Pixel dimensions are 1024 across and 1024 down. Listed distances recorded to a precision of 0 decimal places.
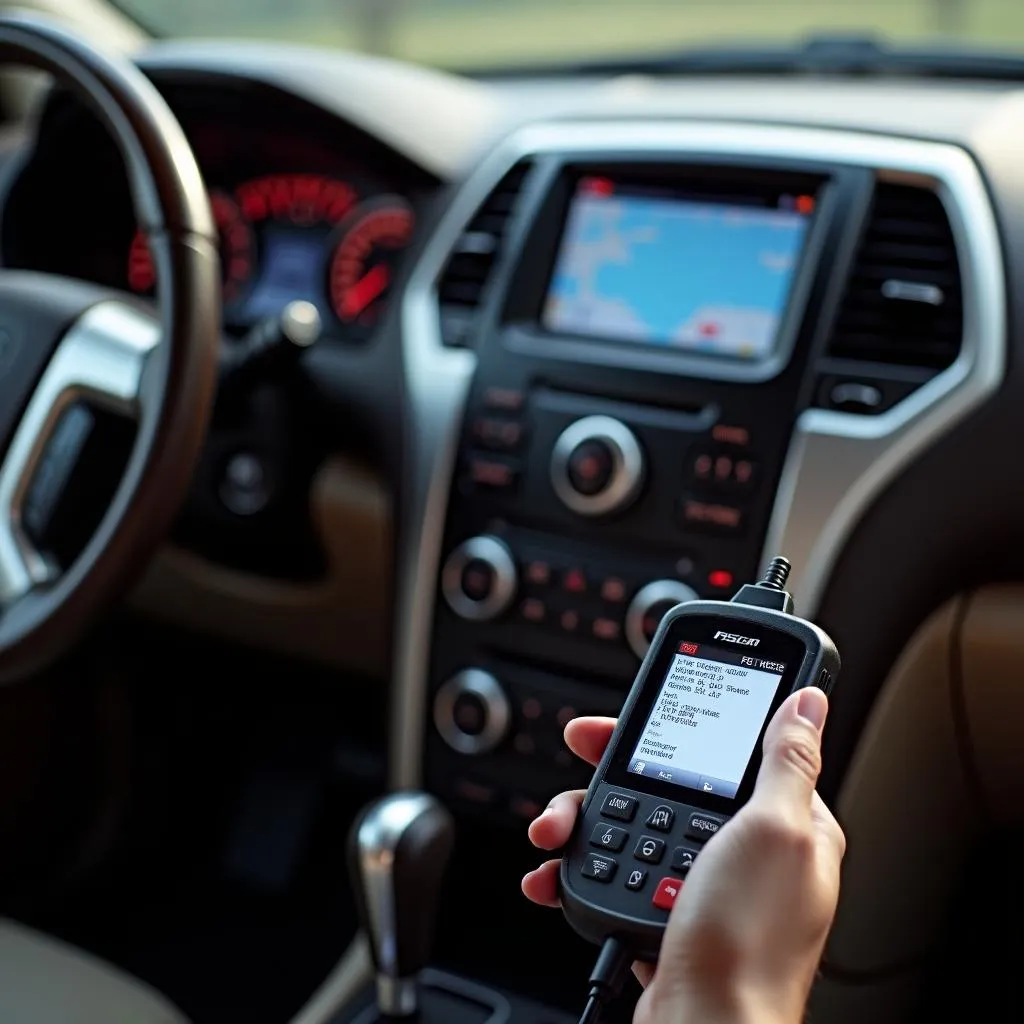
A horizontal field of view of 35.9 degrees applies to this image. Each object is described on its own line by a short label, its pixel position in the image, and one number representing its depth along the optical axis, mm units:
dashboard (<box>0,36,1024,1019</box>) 1173
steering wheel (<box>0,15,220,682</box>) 1057
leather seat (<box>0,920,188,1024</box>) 1089
